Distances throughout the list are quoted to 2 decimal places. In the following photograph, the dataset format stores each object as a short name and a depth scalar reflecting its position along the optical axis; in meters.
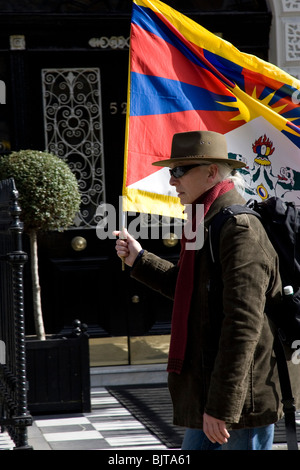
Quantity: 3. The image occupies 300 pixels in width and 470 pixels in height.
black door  13.50
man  5.22
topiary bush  11.22
